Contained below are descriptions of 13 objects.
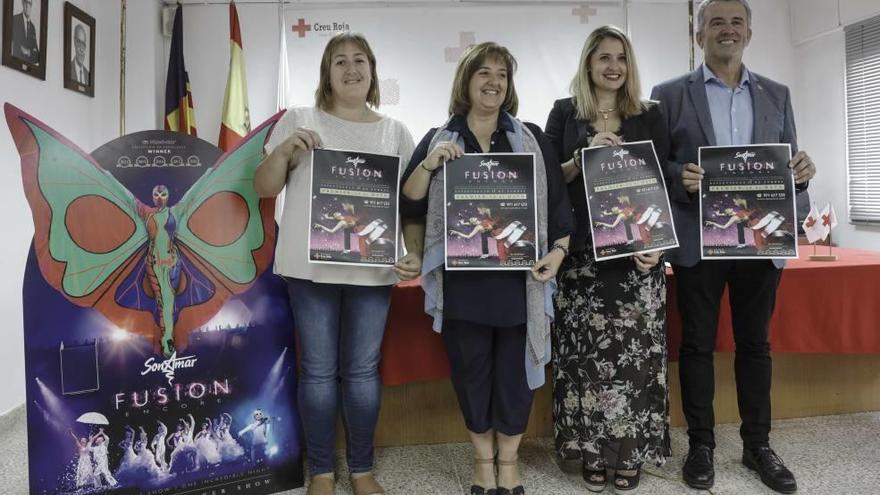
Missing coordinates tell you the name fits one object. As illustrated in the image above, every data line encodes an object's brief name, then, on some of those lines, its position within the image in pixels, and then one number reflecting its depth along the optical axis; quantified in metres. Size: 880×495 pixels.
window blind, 3.50
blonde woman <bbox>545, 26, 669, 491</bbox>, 1.62
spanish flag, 3.56
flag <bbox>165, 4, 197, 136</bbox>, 3.55
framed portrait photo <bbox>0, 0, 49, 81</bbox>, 2.30
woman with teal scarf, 1.53
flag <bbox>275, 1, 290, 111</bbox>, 3.68
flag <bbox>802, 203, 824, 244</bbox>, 2.48
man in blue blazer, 1.68
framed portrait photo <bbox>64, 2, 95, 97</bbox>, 2.83
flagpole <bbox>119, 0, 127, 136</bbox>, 3.15
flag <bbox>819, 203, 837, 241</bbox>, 2.48
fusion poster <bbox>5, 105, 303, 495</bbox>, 1.53
